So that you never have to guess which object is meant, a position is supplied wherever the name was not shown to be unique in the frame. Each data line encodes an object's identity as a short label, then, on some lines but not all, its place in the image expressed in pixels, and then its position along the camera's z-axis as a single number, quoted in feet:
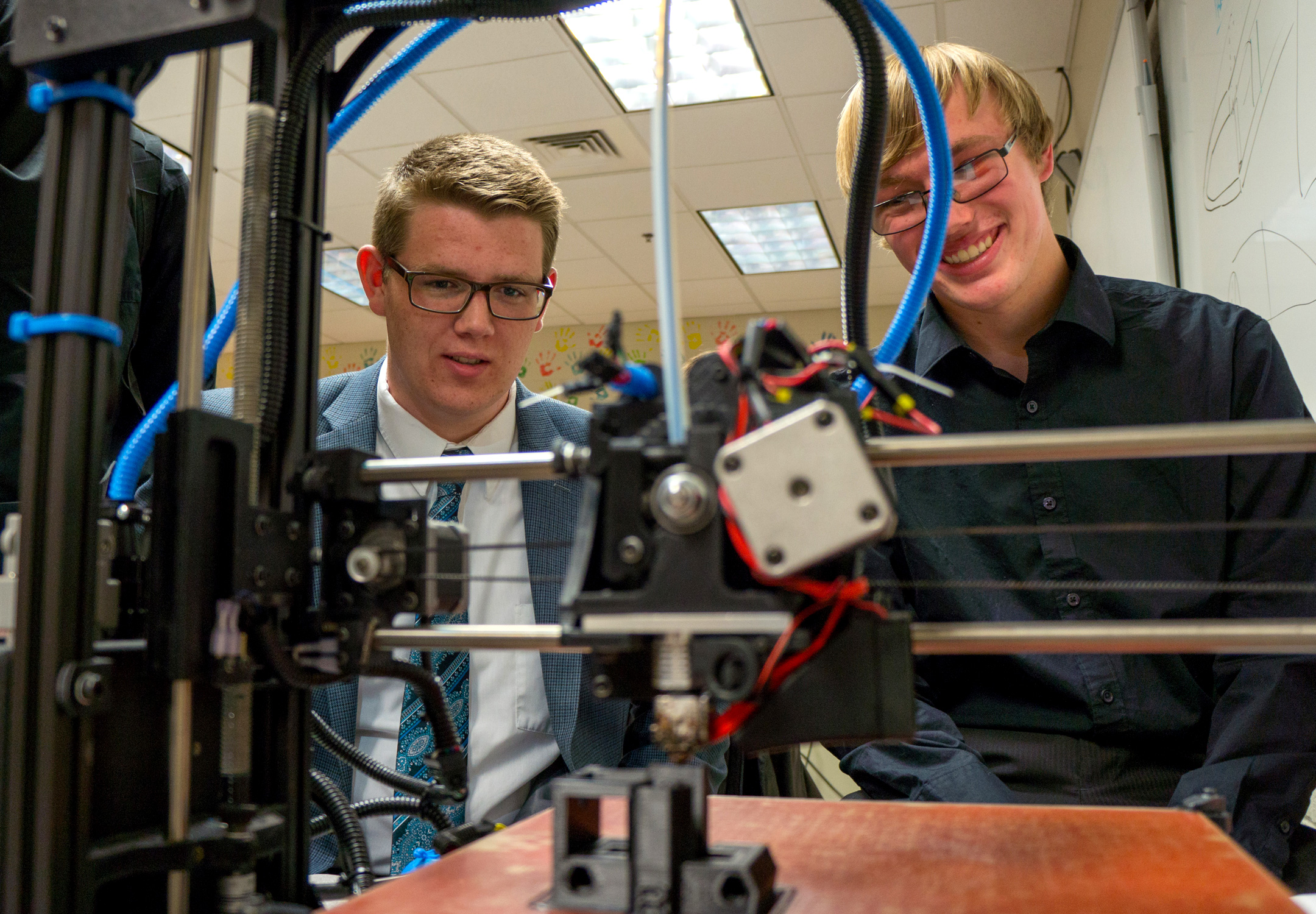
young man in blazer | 4.01
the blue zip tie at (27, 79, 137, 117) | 1.93
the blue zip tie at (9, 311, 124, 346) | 1.83
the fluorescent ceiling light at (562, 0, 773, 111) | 10.09
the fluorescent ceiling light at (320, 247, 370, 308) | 17.74
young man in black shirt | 3.64
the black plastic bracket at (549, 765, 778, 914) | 1.69
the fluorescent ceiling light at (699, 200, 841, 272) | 15.61
